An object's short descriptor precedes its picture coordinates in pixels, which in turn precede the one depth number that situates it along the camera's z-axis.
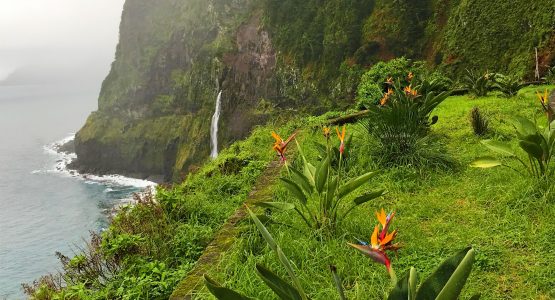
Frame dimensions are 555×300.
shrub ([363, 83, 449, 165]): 4.93
